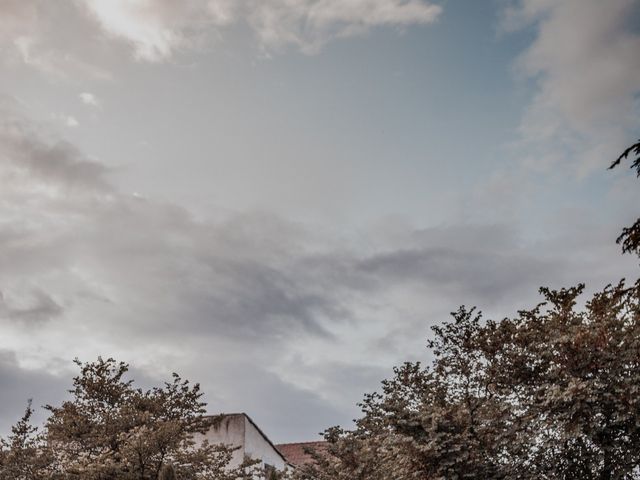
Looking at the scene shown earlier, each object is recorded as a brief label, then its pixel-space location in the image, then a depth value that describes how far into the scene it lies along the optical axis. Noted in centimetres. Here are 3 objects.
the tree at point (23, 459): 2333
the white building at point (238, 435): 3037
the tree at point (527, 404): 1533
